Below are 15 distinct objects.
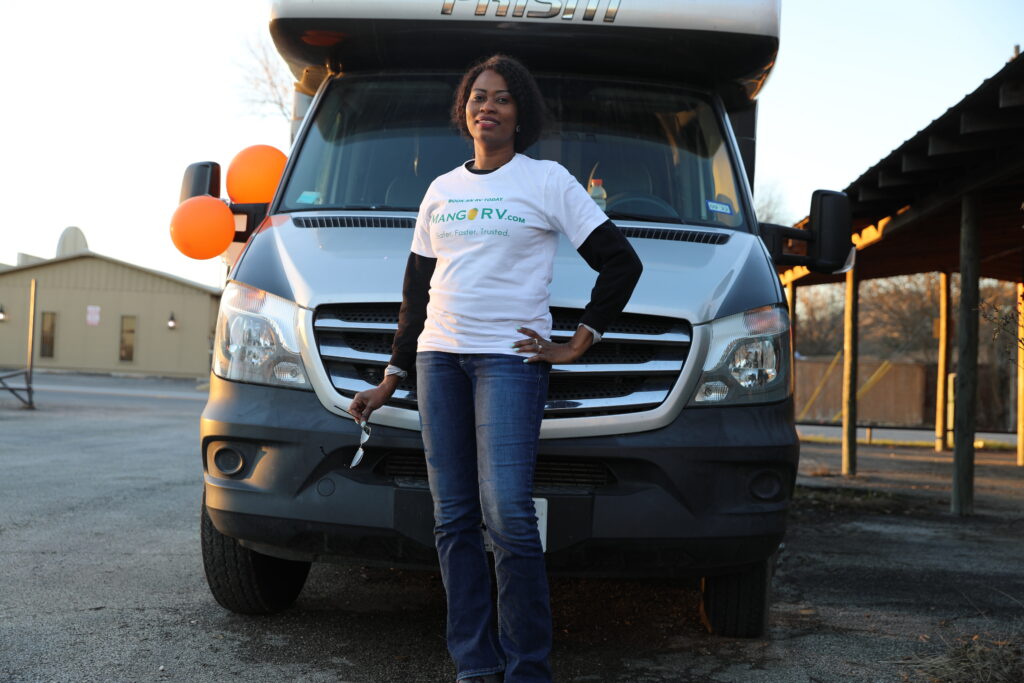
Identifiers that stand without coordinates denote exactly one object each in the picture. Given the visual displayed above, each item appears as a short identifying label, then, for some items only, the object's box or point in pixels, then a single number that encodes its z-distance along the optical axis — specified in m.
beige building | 40.62
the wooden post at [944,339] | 16.05
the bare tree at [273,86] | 28.77
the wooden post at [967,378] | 9.06
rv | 3.54
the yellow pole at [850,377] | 12.52
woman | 3.05
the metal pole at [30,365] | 18.32
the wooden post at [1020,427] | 14.68
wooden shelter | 7.78
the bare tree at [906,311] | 41.69
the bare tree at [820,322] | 55.16
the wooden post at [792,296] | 15.03
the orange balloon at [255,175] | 6.56
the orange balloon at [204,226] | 5.18
